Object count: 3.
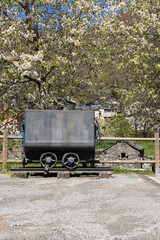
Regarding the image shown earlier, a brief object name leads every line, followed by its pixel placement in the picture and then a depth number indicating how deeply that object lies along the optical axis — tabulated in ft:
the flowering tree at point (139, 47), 48.44
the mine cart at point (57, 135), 29.73
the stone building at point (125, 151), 64.44
